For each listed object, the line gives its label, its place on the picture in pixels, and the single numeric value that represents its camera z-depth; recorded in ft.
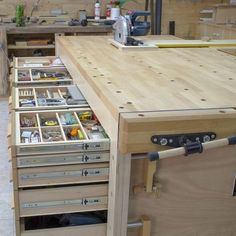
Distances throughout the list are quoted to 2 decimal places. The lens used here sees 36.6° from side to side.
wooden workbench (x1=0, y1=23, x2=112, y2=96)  11.44
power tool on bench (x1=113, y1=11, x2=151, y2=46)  7.20
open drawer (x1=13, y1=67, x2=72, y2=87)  6.23
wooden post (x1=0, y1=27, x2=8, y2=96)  11.36
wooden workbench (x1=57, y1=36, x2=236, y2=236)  3.25
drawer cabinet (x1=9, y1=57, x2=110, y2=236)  3.78
